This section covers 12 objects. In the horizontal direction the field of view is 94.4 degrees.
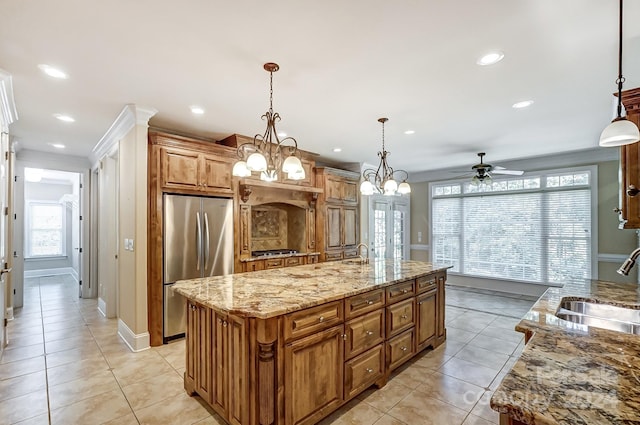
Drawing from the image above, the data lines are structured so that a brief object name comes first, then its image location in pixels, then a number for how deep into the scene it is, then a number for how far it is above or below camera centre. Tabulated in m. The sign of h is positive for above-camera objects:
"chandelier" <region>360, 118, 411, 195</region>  3.44 +0.35
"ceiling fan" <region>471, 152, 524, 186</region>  4.91 +0.71
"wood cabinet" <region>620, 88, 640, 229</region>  1.86 +0.27
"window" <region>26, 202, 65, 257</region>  8.05 -0.36
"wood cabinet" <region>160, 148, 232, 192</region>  3.56 +0.58
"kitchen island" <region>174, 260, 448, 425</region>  1.80 -0.88
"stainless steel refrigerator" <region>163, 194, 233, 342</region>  3.54 -0.36
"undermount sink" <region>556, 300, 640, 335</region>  1.90 -0.69
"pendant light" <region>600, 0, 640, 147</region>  1.41 +0.40
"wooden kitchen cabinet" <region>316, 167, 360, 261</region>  5.37 +0.02
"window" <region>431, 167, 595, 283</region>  5.33 -0.24
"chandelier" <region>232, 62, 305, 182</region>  2.28 +0.42
